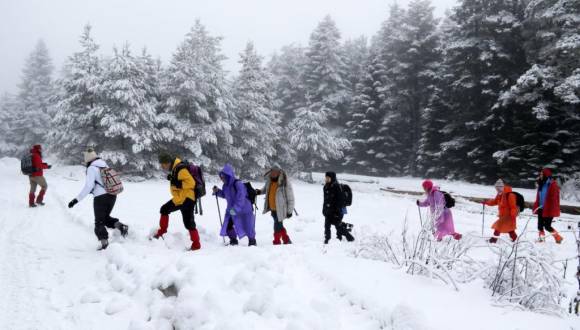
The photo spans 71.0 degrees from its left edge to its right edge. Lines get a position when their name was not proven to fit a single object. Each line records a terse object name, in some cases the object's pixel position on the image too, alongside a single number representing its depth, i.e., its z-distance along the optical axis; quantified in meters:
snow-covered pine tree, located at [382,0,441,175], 34.03
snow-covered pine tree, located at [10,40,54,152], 45.56
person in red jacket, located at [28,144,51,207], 11.56
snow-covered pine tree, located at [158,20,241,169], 23.44
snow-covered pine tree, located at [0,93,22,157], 47.59
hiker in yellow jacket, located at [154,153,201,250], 7.27
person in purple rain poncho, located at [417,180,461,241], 8.48
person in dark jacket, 8.70
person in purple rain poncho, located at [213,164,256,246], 7.93
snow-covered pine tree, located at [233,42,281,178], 26.65
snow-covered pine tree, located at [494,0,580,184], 17.98
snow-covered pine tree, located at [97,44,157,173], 21.39
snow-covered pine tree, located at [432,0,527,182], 24.17
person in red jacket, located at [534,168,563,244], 9.72
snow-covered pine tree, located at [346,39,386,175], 35.06
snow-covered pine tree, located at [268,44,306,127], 42.12
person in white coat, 7.14
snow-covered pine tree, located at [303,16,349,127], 38.56
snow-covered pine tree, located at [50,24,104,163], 22.59
